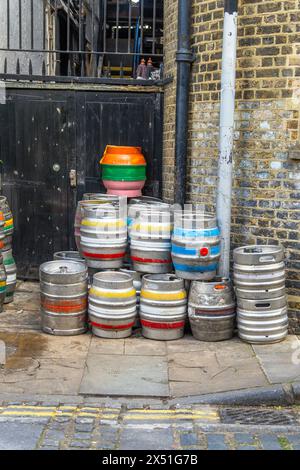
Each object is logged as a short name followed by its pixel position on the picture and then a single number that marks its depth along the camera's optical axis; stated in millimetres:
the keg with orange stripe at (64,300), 6832
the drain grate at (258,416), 5078
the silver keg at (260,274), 6539
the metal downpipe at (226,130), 6770
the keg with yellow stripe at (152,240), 6973
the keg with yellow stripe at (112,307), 6695
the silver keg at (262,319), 6637
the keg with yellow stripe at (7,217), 7715
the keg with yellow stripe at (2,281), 7344
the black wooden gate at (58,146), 8617
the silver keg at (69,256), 7719
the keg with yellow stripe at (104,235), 7047
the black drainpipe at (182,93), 7473
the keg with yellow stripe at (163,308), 6715
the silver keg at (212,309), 6691
